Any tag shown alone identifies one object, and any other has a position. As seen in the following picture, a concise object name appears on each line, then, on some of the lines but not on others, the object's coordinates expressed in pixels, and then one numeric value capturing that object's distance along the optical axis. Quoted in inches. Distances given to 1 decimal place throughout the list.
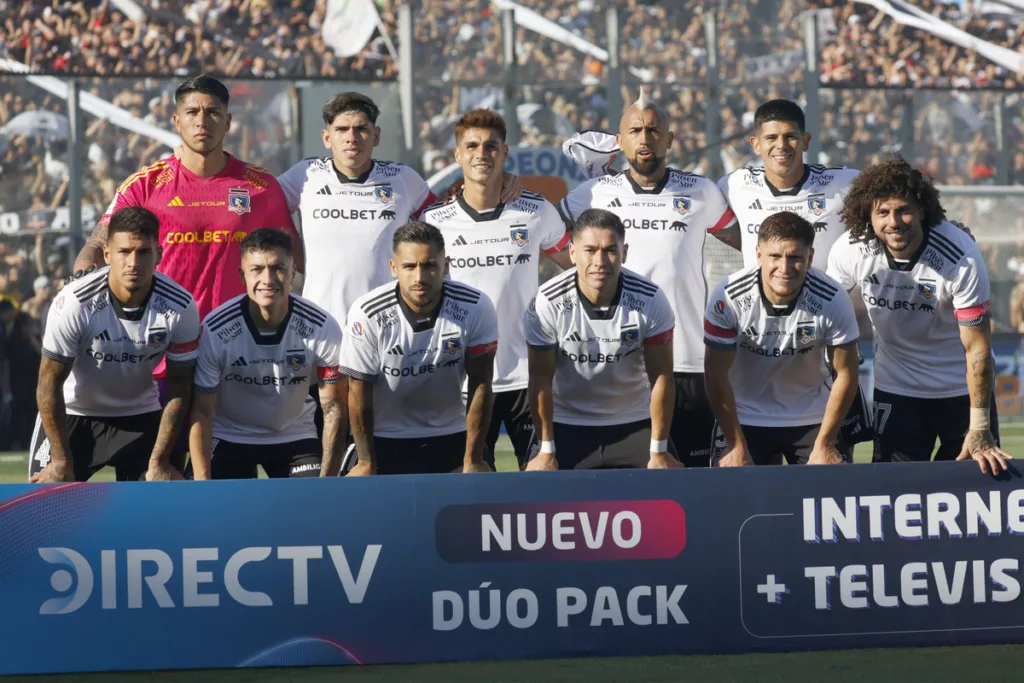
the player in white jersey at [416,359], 432.1
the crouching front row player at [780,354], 437.4
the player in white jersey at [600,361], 445.1
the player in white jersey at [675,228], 507.5
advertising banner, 366.3
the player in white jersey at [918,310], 447.2
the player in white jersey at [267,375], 436.8
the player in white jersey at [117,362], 424.5
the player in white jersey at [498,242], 492.4
